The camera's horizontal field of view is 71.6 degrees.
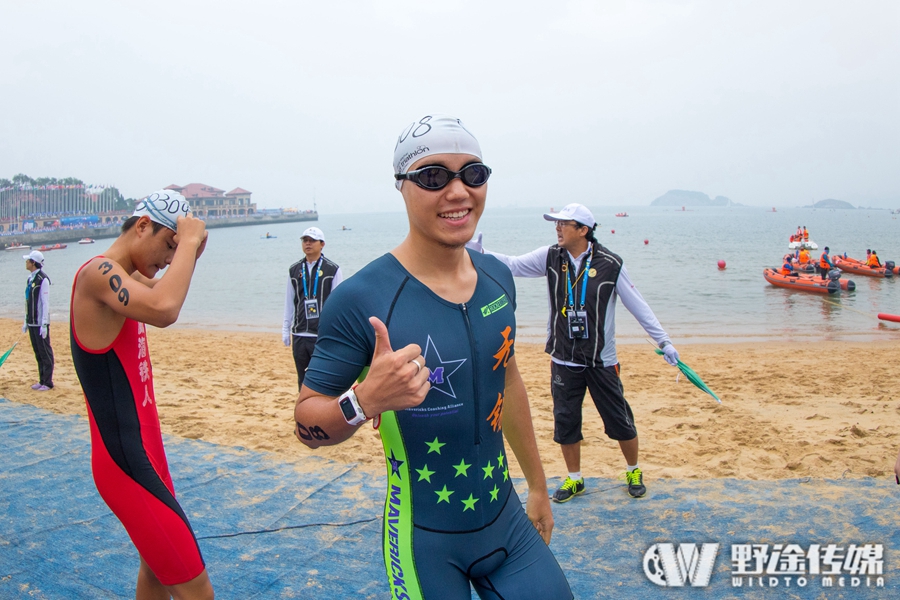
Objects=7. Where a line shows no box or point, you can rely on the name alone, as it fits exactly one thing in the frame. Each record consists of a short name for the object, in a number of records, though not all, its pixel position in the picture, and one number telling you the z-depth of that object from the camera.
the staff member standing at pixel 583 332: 5.07
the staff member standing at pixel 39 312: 9.46
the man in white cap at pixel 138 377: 2.47
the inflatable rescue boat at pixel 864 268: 30.19
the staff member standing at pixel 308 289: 7.30
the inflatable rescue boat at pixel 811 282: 24.72
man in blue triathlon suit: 1.90
